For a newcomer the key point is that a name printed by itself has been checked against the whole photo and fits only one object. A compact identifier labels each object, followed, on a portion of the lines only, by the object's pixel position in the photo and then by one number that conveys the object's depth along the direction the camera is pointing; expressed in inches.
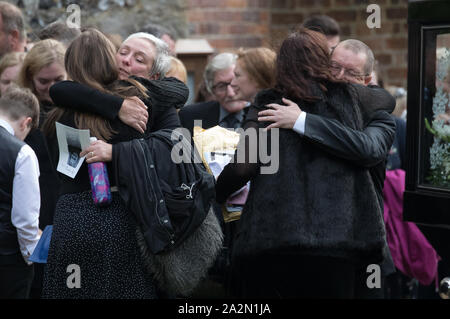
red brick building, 539.8
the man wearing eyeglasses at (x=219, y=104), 351.3
